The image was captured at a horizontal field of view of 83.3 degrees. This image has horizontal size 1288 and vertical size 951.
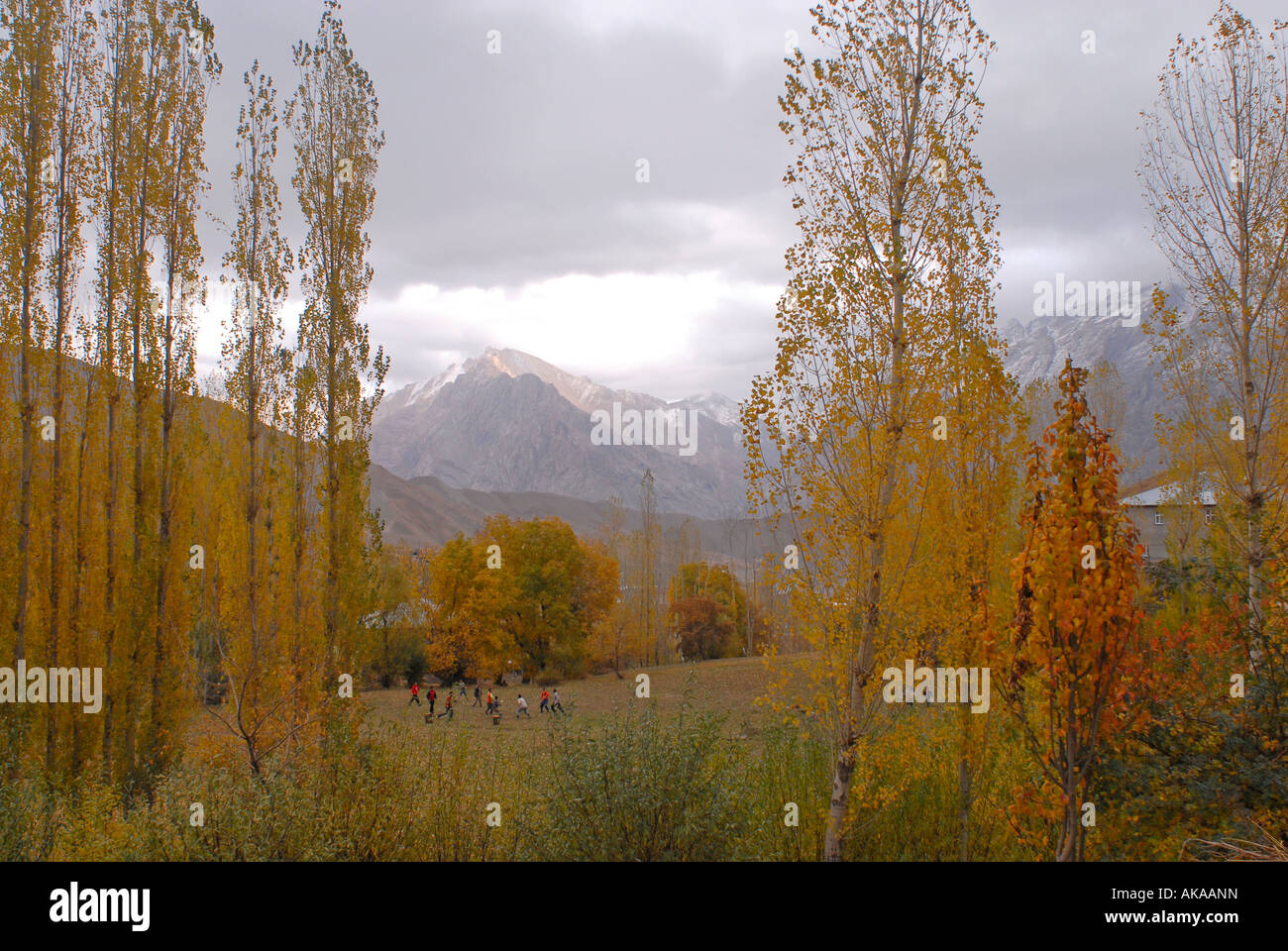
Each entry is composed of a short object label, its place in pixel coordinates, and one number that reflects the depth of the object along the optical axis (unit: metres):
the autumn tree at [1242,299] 13.39
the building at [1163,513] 33.04
